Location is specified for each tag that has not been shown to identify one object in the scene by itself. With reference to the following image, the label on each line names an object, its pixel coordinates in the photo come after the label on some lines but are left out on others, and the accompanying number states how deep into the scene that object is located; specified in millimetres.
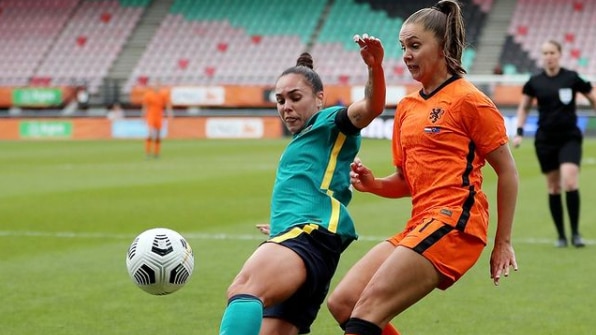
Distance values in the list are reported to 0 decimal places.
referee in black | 21766
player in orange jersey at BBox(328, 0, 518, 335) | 9289
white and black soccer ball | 10914
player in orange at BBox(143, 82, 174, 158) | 56844
